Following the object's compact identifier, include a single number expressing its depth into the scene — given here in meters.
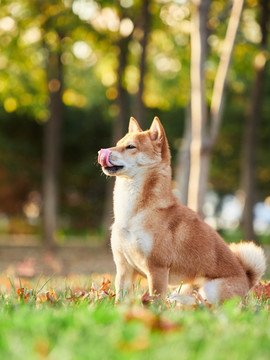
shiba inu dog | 9.52
